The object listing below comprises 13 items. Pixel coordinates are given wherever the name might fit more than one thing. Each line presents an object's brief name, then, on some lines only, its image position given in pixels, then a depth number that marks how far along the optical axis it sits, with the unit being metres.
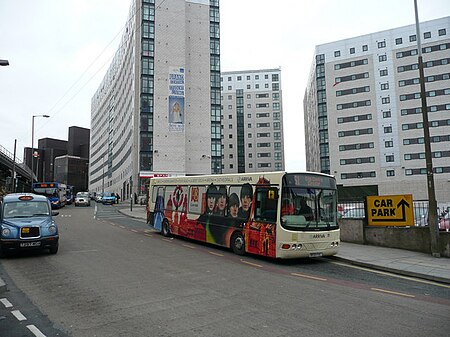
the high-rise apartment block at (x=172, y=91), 66.38
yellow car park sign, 13.45
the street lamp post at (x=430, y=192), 11.80
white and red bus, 10.51
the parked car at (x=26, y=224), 10.50
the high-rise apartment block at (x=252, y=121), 117.88
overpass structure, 42.69
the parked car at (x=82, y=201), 50.52
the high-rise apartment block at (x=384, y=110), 68.56
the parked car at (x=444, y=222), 14.20
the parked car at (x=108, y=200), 57.00
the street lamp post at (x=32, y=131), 37.86
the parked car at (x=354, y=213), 15.02
